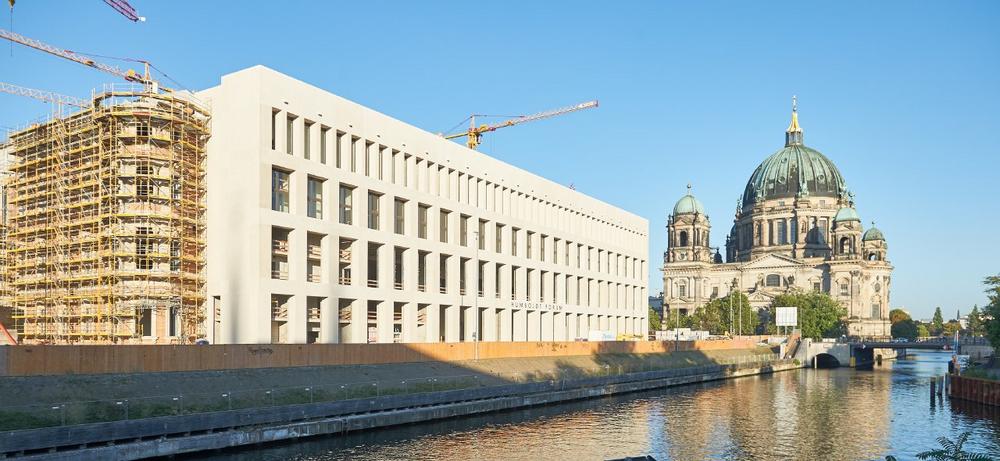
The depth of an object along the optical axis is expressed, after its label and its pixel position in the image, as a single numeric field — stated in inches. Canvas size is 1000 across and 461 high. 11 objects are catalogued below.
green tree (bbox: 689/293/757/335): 7445.9
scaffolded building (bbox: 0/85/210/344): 2571.4
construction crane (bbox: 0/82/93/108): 2770.7
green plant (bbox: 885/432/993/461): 656.4
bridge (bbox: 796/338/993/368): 6122.1
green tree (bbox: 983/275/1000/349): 3132.4
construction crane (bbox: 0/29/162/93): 2893.5
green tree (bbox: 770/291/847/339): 7135.8
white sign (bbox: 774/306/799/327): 6309.1
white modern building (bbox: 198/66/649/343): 2571.4
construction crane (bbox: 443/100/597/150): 5925.2
